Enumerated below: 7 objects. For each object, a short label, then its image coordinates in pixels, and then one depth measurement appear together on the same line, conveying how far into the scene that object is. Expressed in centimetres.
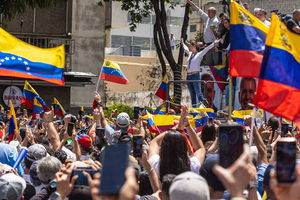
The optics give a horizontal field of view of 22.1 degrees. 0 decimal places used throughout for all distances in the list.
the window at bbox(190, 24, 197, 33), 5609
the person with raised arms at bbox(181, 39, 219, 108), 1492
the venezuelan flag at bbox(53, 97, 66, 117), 1742
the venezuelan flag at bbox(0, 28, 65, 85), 1101
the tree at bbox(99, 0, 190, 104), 2353
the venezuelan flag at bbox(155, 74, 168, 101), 1734
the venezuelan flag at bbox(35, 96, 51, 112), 1504
